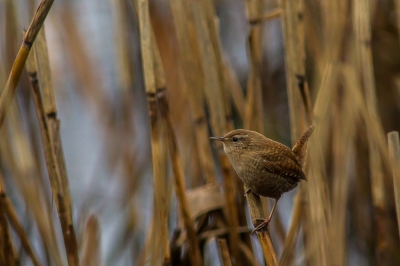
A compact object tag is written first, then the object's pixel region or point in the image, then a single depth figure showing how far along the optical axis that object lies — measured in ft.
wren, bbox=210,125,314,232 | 13.85
